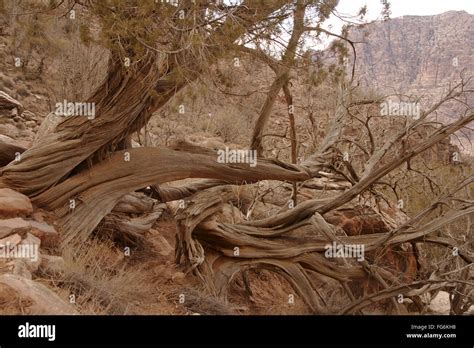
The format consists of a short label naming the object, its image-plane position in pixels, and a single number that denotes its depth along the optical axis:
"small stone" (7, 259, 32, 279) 4.71
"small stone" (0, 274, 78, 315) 4.06
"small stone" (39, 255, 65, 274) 5.24
